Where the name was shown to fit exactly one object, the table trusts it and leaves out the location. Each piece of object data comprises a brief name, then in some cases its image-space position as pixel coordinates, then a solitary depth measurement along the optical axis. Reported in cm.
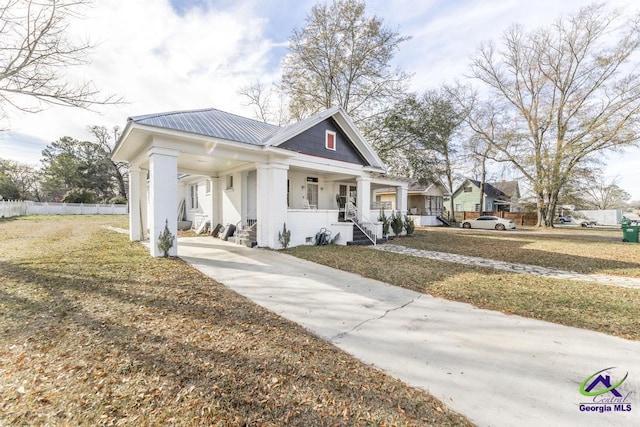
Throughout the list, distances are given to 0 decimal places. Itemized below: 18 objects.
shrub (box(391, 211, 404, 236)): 1499
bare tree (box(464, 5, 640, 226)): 1992
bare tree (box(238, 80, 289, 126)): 2372
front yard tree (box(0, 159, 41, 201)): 3631
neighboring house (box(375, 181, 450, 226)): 2683
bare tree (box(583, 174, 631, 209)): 3806
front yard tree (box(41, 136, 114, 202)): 3641
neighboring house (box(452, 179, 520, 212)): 3762
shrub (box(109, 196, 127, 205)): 3635
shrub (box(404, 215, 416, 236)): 1573
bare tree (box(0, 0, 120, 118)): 656
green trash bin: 1338
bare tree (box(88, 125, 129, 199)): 4134
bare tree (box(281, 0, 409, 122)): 1861
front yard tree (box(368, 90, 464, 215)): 2125
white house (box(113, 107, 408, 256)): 788
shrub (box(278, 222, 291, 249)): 1020
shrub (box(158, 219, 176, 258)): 773
